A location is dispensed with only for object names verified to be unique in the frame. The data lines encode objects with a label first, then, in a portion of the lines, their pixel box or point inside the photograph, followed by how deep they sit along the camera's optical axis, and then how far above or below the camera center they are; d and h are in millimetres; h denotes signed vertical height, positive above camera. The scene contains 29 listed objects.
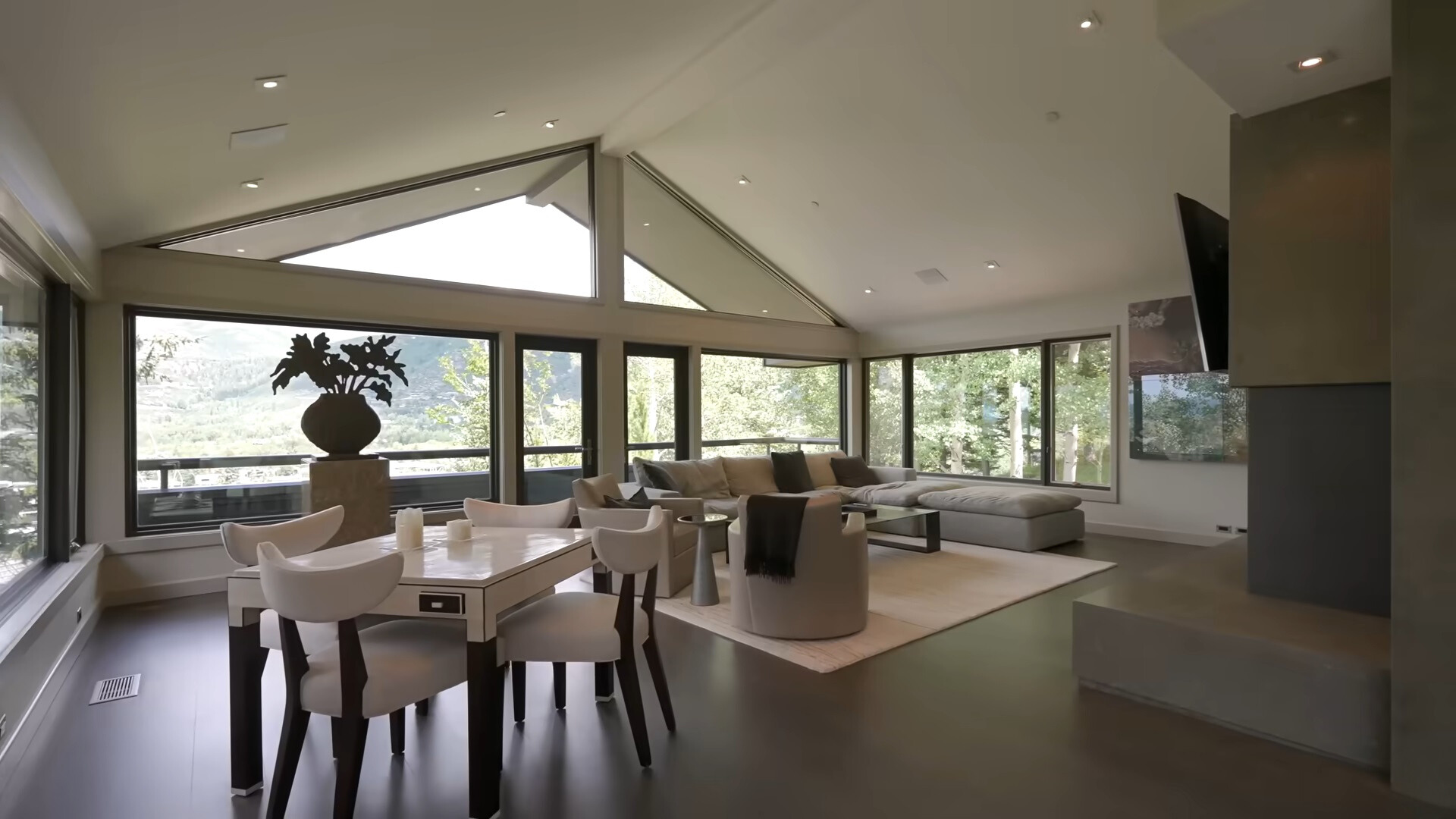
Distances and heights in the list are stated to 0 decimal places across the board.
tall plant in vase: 4348 +152
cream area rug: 3801 -1289
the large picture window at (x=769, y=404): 8352 +35
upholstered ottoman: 6305 -1031
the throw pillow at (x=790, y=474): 7445 -706
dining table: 2125 -596
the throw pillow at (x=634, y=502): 5109 -693
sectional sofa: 6336 -894
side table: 4684 -1094
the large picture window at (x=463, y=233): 5590 +1557
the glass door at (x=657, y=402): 7609 +68
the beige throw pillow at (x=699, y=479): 6797 -687
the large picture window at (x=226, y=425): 5043 -101
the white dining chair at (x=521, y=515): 3346 -499
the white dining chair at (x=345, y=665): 1933 -776
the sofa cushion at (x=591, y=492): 5195 -616
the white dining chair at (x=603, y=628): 2510 -787
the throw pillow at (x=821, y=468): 7898 -695
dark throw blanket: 3836 -702
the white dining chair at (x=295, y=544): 2501 -513
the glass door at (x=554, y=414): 6797 -51
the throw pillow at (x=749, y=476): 7332 -725
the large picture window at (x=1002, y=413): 7539 -98
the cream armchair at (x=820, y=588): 3863 -999
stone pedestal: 4336 -513
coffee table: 6035 -988
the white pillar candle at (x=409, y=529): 2653 -448
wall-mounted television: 3613 +636
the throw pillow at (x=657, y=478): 6473 -635
